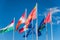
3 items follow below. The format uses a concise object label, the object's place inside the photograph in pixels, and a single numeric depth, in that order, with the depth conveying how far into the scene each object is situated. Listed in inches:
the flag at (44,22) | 1997.8
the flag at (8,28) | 2068.9
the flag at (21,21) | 2027.3
